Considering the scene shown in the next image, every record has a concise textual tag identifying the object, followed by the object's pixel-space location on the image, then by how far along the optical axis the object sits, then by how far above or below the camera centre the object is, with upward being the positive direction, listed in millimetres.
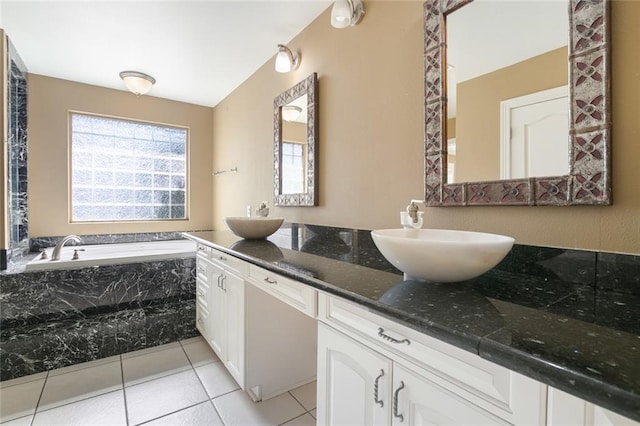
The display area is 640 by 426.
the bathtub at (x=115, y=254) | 2334 -379
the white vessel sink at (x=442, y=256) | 793 -119
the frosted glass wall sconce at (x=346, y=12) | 1751 +1143
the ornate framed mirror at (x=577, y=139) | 909 +227
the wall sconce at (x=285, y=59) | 2320 +1161
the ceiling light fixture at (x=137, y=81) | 2904 +1266
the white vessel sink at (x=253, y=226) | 1957 -85
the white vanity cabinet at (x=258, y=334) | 1634 -692
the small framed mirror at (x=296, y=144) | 2178 +526
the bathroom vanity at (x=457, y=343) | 485 -251
